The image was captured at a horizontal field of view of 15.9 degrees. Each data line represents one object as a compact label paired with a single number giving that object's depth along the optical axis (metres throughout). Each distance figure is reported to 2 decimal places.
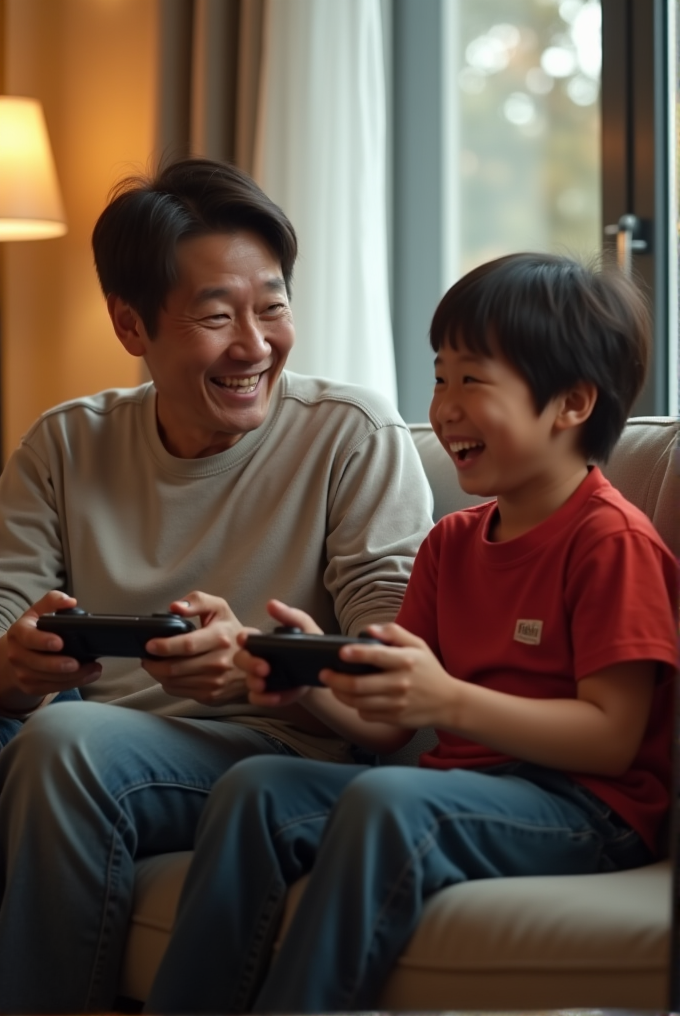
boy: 1.98
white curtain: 3.27
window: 3.40
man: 2.18
